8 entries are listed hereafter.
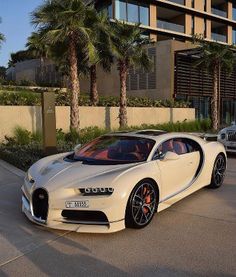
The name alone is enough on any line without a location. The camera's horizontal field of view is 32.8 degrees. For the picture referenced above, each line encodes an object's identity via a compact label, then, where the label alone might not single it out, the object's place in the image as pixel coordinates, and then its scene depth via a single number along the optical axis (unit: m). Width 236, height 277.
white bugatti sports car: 5.05
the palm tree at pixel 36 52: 39.38
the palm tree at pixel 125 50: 19.70
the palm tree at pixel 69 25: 15.58
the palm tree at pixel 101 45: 16.81
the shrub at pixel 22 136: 15.33
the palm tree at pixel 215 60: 24.11
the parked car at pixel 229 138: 12.48
